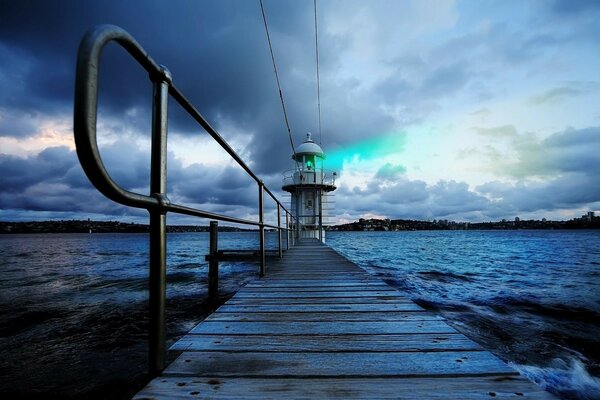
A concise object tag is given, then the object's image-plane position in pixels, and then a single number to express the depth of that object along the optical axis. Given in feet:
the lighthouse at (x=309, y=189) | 55.88
